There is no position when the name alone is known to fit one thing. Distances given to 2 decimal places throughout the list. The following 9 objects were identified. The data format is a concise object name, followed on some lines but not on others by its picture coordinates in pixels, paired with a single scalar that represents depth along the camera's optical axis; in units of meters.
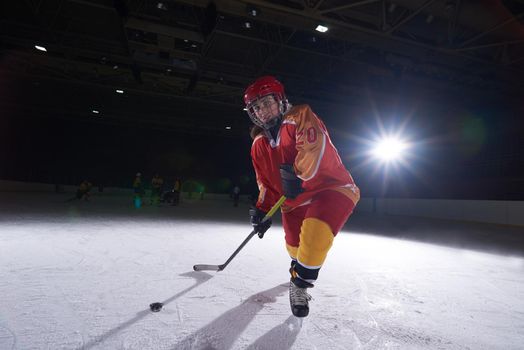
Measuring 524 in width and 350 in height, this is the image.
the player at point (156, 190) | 12.07
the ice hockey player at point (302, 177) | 1.70
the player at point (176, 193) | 12.75
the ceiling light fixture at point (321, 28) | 6.63
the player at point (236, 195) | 15.23
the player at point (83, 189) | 11.15
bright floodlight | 12.66
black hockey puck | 1.70
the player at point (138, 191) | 10.88
